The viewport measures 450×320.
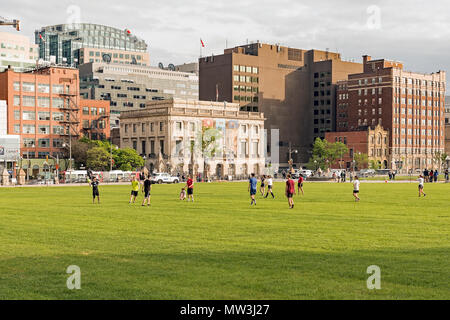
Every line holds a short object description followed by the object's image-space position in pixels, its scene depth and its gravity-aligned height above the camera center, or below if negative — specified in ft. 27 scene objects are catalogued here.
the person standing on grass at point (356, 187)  139.54 -5.43
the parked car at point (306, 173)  395.75 -6.35
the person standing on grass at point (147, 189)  127.75 -5.27
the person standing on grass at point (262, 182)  166.59 -5.24
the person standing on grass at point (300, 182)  174.75 -5.36
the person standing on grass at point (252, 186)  130.52 -4.95
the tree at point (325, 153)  529.45 +9.18
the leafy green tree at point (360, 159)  548.31 +3.86
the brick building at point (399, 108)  588.50 +55.15
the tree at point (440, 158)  593.42 +4.89
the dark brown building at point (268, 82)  602.44 +84.11
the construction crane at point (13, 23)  329.52 +76.95
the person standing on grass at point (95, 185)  135.33 -4.67
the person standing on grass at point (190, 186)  140.29 -5.16
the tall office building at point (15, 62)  561.56 +96.75
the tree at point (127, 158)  395.14 +3.91
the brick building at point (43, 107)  403.13 +38.87
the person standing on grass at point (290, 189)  117.80 -4.96
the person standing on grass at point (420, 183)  160.12 -5.42
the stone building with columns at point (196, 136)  451.53 +21.68
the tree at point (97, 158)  381.40 +3.86
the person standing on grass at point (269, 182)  158.66 -4.85
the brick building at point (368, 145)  570.46 +17.32
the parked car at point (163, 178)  305.94 -7.31
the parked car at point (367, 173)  432.41 -7.09
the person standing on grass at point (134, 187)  135.13 -5.15
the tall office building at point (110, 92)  628.69 +75.80
